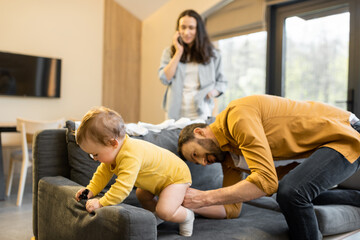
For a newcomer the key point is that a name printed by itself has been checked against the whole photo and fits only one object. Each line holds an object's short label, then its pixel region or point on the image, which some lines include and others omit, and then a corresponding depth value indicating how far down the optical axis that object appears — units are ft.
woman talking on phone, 9.01
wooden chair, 11.42
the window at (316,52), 12.95
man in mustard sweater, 4.51
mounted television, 16.37
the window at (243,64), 15.67
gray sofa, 3.74
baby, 4.26
